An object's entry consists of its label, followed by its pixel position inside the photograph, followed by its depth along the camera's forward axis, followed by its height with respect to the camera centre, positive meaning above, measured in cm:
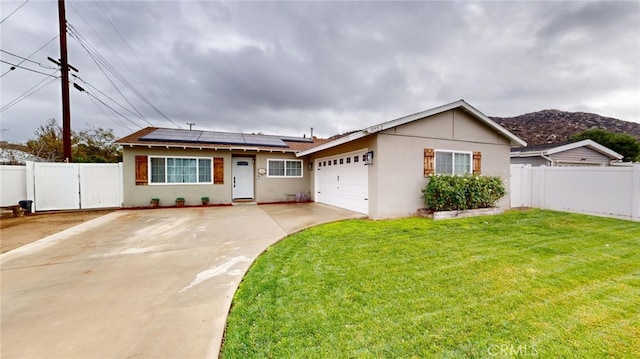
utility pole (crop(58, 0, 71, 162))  930 +388
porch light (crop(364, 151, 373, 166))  728 +55
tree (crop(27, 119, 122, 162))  1358 +220
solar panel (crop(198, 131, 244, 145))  1139 +203
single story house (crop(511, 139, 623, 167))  1165 +100
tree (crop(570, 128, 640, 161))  1853 +244
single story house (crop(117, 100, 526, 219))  740 +56
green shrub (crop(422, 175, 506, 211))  736 -53
